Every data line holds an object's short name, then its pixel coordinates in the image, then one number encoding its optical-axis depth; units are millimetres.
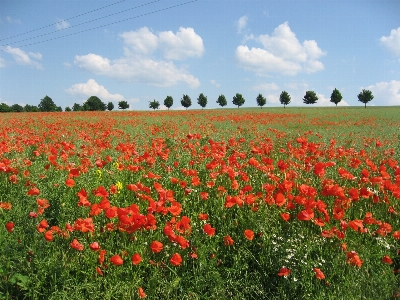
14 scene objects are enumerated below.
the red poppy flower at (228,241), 2869
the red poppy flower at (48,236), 2640
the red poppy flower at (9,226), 2687
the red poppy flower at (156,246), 2576
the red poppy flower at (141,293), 2400
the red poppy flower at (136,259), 2490
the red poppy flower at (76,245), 2537
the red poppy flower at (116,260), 2468
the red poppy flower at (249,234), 2817
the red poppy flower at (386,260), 2617
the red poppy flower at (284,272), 2520
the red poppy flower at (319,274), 2442
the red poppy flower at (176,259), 2531
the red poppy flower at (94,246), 2566
